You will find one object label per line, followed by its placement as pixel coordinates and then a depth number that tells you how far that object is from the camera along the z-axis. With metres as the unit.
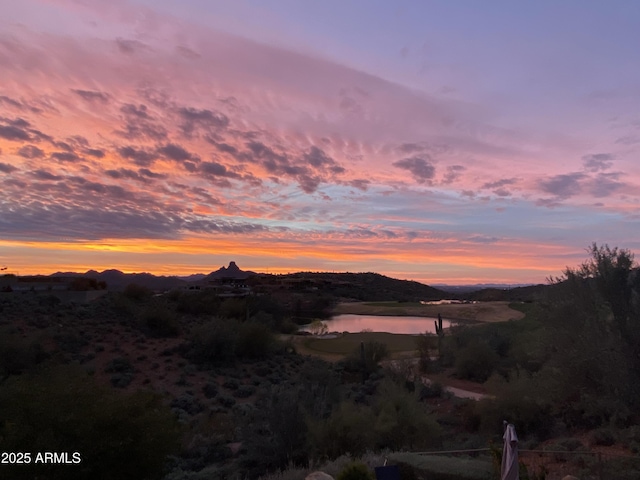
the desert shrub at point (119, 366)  24.42
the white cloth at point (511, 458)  6.28
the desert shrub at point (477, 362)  24.69
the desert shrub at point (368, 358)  28.14
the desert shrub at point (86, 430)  7.31
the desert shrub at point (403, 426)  11.84
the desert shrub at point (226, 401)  21.38
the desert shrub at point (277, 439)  12.03
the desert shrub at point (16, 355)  21.58
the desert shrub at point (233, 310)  42.38
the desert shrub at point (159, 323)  32.00
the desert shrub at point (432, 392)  20.19
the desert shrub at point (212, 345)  28.11
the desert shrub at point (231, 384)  24.20
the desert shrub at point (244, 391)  23.10
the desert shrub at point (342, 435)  11.68
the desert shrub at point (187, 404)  19.89
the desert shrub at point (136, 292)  41.28
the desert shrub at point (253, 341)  29.94
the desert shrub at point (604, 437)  11.45
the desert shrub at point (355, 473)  7.55
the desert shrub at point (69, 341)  25.80
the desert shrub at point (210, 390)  22.46
